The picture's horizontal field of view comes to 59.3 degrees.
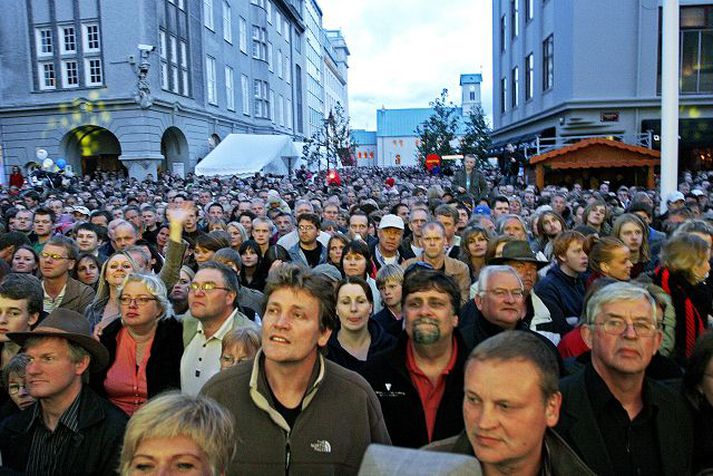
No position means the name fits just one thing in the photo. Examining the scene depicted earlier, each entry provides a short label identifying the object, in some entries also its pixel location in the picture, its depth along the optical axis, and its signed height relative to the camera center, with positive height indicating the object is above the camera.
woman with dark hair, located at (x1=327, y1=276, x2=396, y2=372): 4.49 -1.01
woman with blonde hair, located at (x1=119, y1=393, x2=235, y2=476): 2.28 -0.89
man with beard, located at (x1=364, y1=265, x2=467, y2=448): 3.33 -0.99
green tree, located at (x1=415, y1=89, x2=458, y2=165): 40.56 +4.09
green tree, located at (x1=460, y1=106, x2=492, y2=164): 37.31 +3.23
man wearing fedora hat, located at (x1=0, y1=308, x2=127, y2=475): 3.08 -1.09
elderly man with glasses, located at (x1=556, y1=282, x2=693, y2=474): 2.80 -1.01
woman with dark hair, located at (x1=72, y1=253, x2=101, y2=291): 6.59 -0.72
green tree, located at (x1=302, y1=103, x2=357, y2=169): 39.34 +3.53
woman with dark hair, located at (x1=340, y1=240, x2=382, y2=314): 6.20 -0.66
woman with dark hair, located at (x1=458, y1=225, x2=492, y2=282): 6.79 -0.60
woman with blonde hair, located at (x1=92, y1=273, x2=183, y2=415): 4.04 -1.00
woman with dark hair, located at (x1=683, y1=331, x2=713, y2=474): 2.90 -1.02
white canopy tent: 23.91 +1.69
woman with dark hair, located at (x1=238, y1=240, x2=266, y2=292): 7.34 -0.83
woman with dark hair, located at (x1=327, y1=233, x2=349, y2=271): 7.06 -0.60
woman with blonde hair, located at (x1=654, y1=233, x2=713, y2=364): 4.14 -0.69
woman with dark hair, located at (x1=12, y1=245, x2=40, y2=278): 6.45 -0.58
